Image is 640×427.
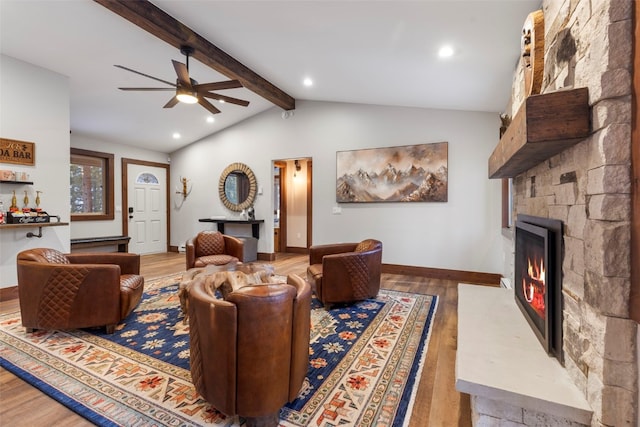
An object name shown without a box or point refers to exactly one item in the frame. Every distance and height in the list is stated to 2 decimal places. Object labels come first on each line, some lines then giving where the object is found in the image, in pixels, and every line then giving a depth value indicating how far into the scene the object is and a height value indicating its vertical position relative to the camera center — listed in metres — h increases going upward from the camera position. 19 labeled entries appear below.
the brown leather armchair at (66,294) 2.39 -0.68
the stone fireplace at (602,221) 1.02 -0.04
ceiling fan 3.10 +1.40
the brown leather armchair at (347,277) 3.10 -0.72
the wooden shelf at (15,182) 3.36 +0.37
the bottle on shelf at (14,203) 3.41 +0.12
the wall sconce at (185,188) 6.95 +0.58
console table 5.99 -0.21
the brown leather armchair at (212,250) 4.12 -0.58
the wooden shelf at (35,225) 3.21 -0.15
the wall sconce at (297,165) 7.12 +1.15
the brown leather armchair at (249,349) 1.40 -0.69
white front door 6.52 +0.10
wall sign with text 3.37 +0.74
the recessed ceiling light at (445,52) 2.71 +1.54
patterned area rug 1.58 -1.09
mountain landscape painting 4.52 +0.62
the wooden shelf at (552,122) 1.16 +0.38
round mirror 6.18 +0.56
